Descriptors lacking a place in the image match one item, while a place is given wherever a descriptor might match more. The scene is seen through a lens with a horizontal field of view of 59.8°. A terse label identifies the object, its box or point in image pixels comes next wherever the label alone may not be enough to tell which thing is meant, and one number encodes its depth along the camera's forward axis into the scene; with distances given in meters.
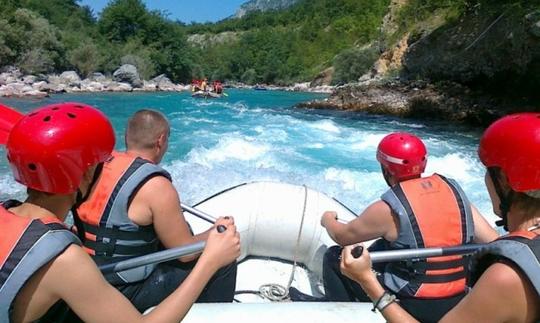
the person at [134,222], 1.90
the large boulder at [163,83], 41.02
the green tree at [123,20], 48.38
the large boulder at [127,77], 37.53
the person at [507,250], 1.12
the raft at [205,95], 29.32
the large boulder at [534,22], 13.30
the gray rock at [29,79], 27.34
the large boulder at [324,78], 50.89
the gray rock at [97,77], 36.09
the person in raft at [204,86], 29.61
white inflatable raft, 3.37
